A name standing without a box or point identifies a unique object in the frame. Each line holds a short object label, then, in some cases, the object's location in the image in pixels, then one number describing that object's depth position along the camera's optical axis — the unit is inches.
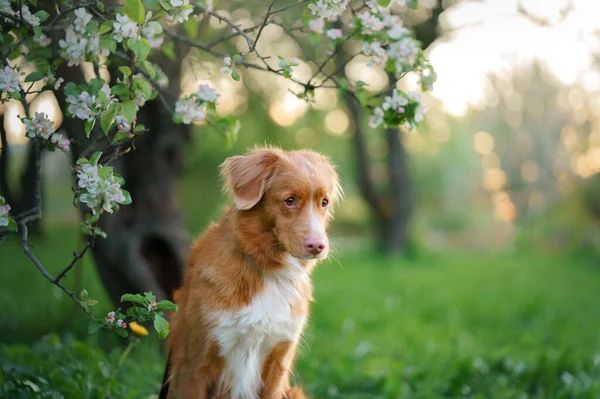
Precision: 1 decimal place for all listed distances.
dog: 123.9
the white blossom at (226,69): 119.9
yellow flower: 130.2
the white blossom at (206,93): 128.6
